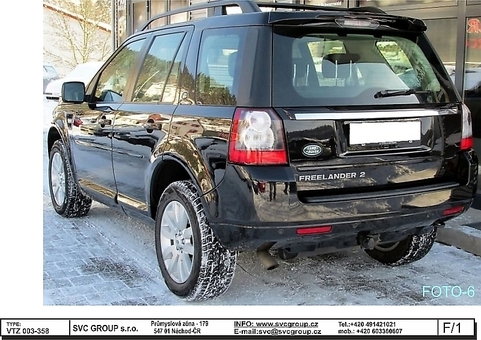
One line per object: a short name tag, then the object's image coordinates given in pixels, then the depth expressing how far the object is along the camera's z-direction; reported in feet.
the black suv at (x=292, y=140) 10.20
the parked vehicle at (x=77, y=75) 52.31
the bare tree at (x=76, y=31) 53.78
